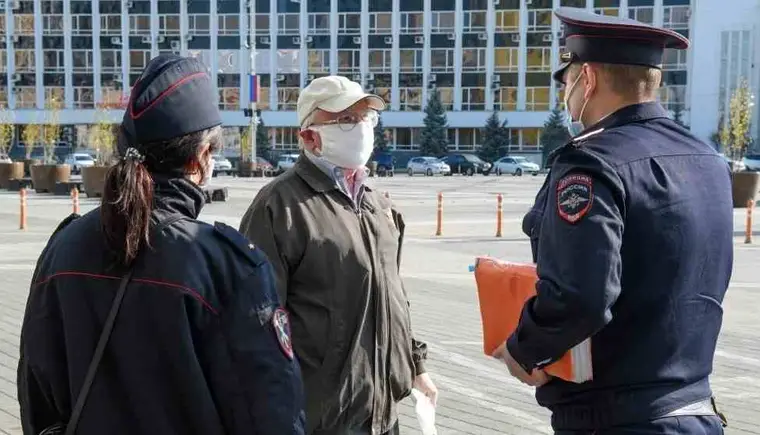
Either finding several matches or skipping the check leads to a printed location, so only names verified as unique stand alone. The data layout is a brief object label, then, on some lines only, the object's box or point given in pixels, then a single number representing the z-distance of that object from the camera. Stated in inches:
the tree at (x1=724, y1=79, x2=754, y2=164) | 1403.8
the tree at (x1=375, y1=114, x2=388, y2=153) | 2837.1
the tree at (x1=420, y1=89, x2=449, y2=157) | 2815.0
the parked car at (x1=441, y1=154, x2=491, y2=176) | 2529.5
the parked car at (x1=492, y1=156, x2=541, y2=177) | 2440.9
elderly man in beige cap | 128.8
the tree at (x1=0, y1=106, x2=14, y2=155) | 1907.5
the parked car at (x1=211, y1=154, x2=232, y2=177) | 2262.7
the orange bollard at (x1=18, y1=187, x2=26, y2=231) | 729.6
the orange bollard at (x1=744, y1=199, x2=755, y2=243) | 677.3
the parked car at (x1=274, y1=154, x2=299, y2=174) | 2362.5
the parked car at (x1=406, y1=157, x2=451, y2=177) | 2421.3
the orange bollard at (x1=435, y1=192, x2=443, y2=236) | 731.4
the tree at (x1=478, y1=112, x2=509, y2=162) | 2805.1
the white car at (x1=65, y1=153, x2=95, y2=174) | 2250.2
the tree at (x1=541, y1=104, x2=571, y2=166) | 2699.3
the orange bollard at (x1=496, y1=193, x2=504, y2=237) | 716.0
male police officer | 90.8
